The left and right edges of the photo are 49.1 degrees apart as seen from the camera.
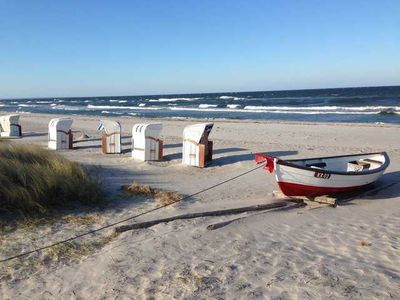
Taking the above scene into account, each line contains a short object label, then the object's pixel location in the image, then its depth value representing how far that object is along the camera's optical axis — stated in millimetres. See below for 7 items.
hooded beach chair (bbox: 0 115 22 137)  19641
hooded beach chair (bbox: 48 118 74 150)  14961
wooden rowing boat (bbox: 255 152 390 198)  7914
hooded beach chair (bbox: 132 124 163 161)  12383
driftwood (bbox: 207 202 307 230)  6400
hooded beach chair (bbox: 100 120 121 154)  13977
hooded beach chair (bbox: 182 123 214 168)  11617
